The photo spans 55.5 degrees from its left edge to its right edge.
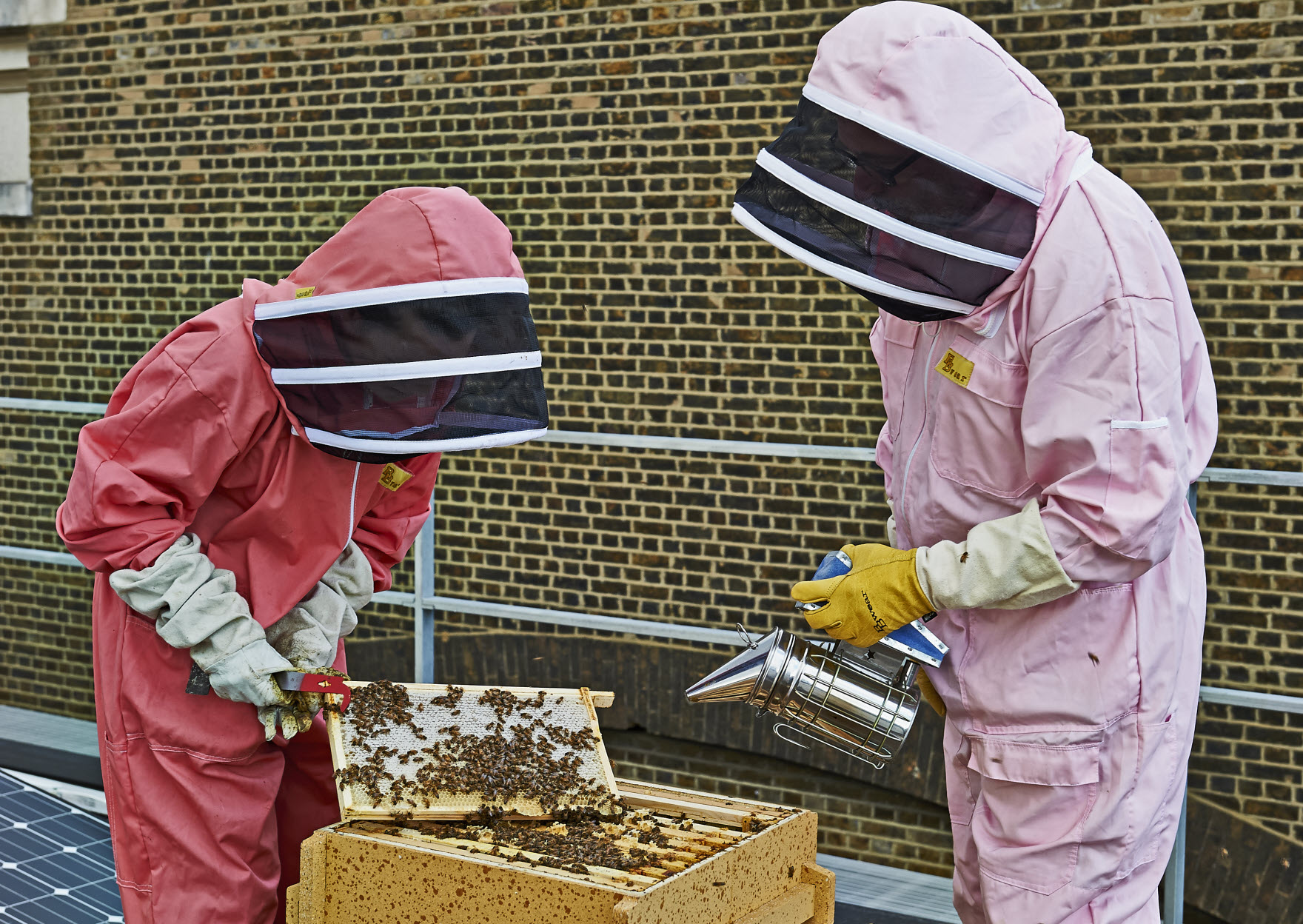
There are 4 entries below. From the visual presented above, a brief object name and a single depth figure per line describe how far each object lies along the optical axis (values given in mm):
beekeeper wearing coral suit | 2420
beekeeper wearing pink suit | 2184
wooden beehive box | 2090
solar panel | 3736
